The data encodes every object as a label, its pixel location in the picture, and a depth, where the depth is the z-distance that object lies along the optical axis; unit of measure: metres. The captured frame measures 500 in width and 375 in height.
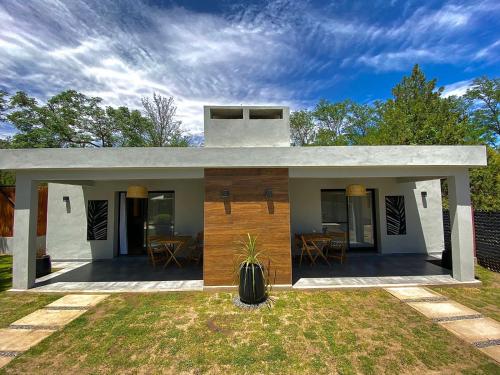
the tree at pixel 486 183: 16.56
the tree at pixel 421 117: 19.50
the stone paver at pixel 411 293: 6.04
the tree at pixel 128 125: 26.62
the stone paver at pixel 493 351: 3.74
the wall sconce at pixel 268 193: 6.44
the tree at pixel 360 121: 31.59
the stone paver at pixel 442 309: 5.12
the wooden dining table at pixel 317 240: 8.30
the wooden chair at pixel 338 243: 8.79
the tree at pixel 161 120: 27.70
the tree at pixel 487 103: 27.98
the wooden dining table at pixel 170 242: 8.20
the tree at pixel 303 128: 31.75
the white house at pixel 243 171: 6.25
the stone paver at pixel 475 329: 4.29
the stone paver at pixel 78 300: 5.81
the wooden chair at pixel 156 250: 8.46
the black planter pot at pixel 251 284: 5.64
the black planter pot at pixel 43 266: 7.90
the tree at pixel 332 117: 31.80
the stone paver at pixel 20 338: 4.13
